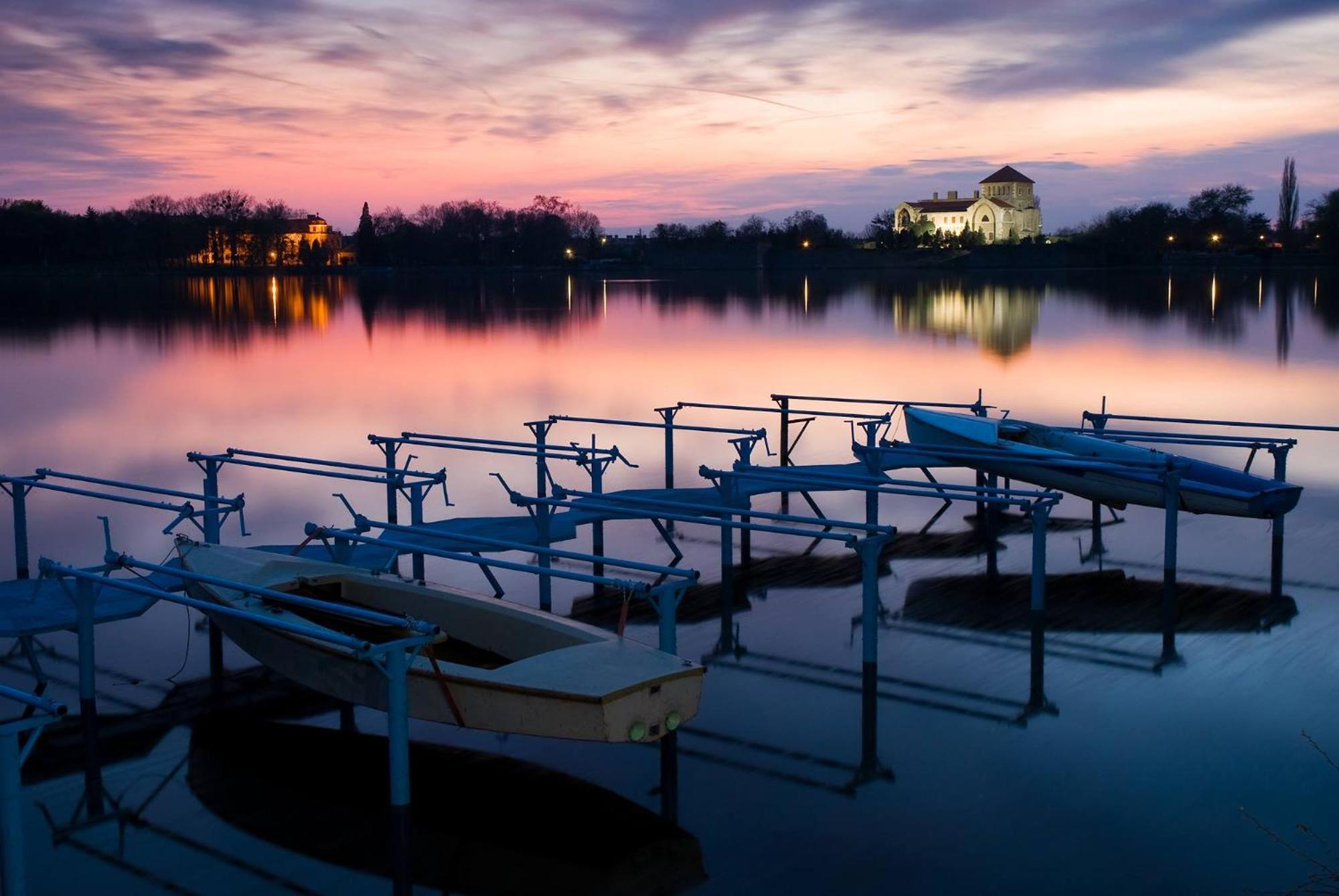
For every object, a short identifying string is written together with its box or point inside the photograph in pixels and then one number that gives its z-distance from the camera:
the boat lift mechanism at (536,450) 14.74
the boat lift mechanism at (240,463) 10.70
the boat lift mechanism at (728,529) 8.77
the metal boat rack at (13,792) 5.34
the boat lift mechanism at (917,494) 9.77
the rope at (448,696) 7.67
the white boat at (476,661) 7.30
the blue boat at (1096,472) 13.27
